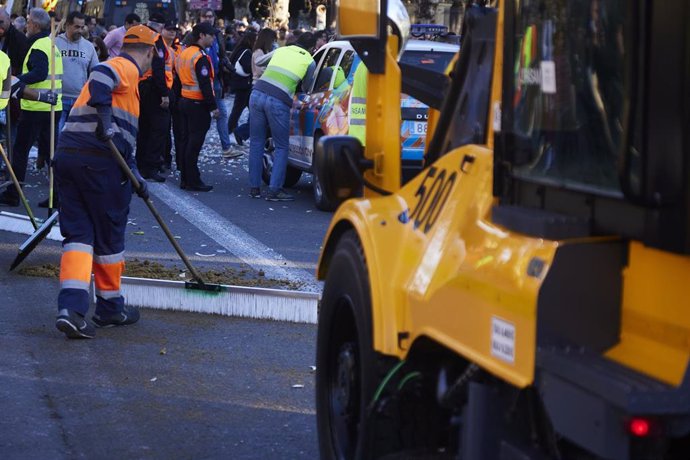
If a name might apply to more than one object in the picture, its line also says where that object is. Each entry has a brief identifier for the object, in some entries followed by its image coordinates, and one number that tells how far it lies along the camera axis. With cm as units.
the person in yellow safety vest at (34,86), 1320
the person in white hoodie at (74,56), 1464
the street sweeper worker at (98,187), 743
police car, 1244
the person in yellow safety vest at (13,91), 1199
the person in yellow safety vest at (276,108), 1368
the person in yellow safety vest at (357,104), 1246
